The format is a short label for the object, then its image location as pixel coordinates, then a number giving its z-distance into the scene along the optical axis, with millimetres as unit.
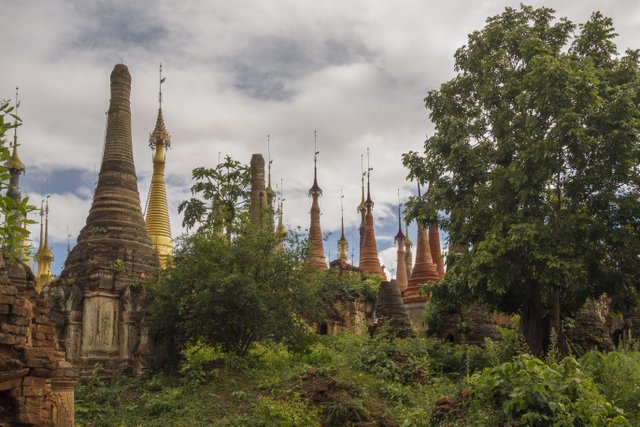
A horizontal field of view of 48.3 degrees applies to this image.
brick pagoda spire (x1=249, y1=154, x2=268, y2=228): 25234
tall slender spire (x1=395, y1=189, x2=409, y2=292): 45212
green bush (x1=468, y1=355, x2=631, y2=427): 8719
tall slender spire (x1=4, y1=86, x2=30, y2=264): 24469
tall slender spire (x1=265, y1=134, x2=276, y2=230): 19894
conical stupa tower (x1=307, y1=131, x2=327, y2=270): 35375
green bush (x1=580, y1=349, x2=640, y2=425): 10430
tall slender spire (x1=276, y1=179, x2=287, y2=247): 18375
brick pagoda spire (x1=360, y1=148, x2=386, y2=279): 35031
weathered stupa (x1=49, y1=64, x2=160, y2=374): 17766
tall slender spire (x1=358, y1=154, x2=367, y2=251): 45000
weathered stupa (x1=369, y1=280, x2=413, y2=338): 20391
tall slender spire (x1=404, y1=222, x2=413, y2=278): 50516
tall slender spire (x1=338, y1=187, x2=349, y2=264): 44675
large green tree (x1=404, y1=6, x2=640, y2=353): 13992
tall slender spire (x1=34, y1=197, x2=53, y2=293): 40344
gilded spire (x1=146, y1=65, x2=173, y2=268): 27578
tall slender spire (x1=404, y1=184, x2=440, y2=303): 29250
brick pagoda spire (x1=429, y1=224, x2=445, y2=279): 35969
